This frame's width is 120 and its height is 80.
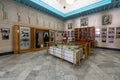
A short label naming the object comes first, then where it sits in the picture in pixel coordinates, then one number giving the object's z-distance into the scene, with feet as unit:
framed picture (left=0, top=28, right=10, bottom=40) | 11.15
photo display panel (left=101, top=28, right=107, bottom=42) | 16.52
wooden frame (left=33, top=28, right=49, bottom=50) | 14.71
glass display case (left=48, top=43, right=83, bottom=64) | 7.63
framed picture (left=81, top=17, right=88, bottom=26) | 19.38
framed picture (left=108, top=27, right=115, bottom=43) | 15.54
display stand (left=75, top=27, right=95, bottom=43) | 18.35
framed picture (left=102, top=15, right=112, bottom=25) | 15.76
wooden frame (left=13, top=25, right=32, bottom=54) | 12.07
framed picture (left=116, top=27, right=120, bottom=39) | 14.88
